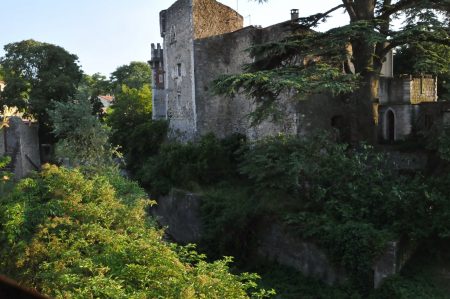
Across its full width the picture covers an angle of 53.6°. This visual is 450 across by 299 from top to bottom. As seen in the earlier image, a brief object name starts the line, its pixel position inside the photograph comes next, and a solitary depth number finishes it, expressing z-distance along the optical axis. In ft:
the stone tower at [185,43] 71.97
